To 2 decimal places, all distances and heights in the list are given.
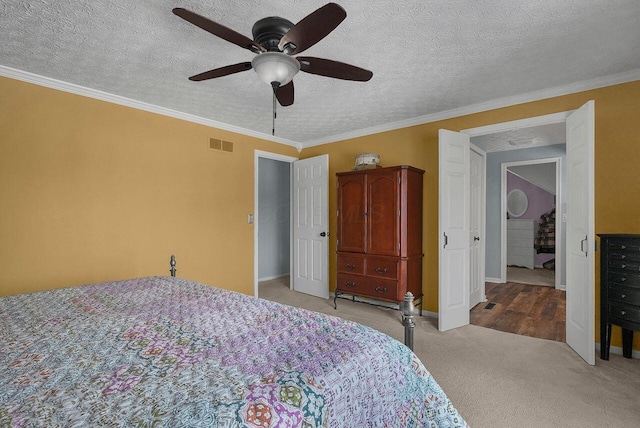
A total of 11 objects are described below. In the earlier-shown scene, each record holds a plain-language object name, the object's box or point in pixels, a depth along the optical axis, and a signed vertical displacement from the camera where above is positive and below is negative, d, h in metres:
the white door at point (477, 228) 4.11 -0.20
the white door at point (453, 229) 3.33 -0.17
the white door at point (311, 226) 4.57 -0.19
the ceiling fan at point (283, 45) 1.38 +0.87
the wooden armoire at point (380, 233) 3.51 -0.24
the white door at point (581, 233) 2.47 -0.16
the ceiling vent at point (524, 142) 4.31 +1.06
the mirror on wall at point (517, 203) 7.48 +0.28
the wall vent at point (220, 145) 3.94 +0.90
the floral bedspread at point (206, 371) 0.82 -0.53
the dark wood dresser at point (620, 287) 2.39 -0.59
